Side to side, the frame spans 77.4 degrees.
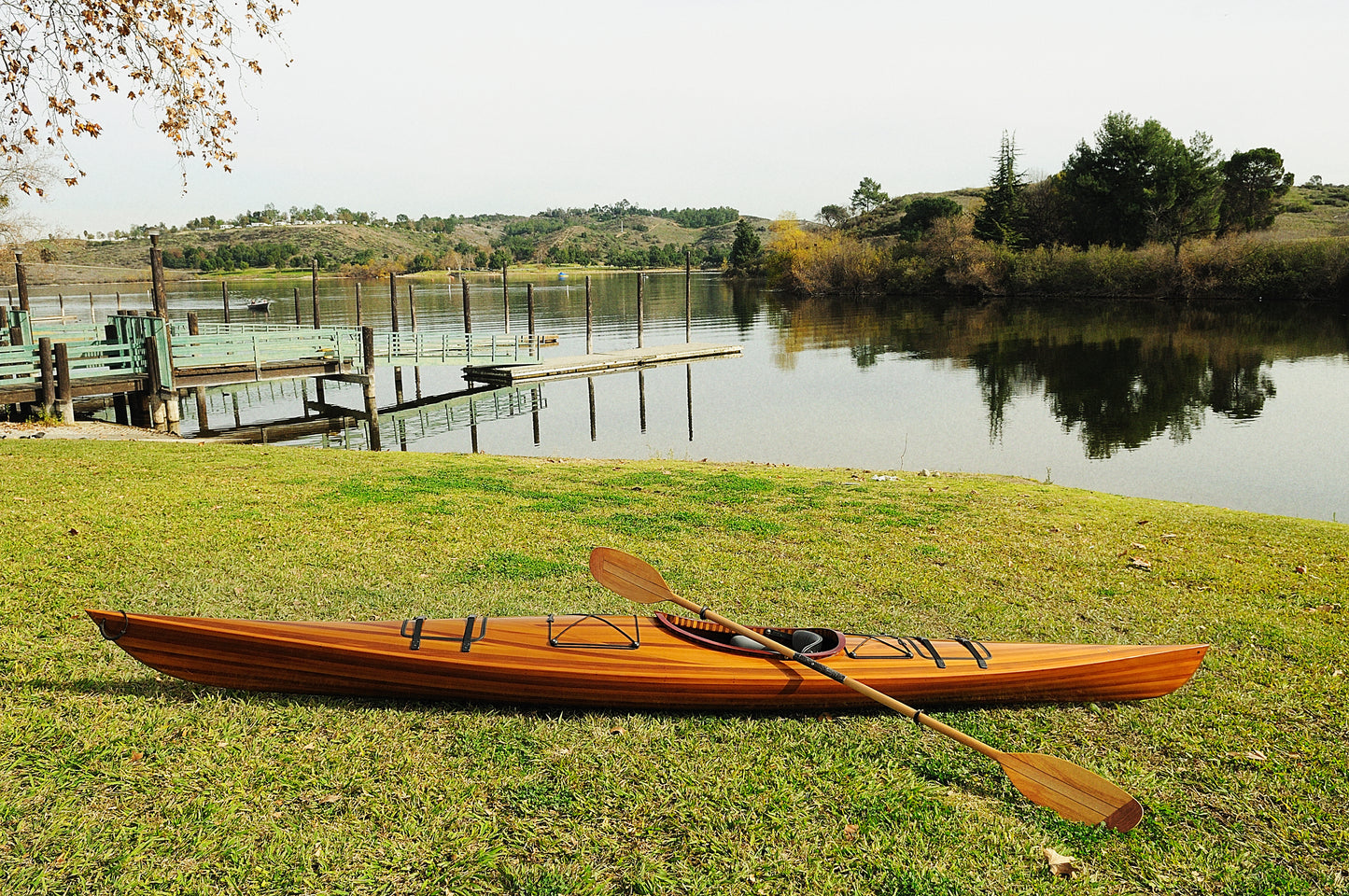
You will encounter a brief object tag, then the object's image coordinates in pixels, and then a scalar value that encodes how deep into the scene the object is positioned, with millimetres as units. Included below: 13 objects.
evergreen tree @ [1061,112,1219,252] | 57594
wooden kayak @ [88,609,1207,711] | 3986
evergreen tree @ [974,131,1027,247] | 64688
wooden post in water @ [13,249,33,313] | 25397
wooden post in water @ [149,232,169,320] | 20762
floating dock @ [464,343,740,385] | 29766
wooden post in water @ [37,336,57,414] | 16297
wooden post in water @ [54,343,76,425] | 16594
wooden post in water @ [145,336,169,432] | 18734
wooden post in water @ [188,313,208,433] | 20812
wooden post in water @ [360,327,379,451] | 22625
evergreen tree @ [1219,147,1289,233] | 61375
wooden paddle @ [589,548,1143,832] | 3170
